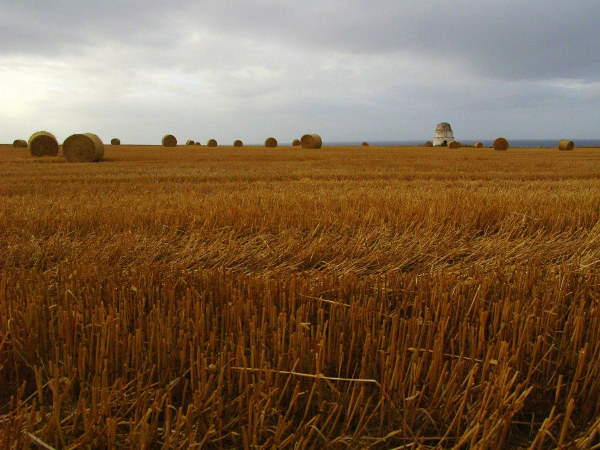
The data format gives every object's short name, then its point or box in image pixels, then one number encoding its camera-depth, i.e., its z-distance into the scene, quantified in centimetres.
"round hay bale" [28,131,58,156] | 1996
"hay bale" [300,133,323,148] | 3098
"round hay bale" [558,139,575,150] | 3381
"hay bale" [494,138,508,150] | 3347
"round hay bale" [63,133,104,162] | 1712
